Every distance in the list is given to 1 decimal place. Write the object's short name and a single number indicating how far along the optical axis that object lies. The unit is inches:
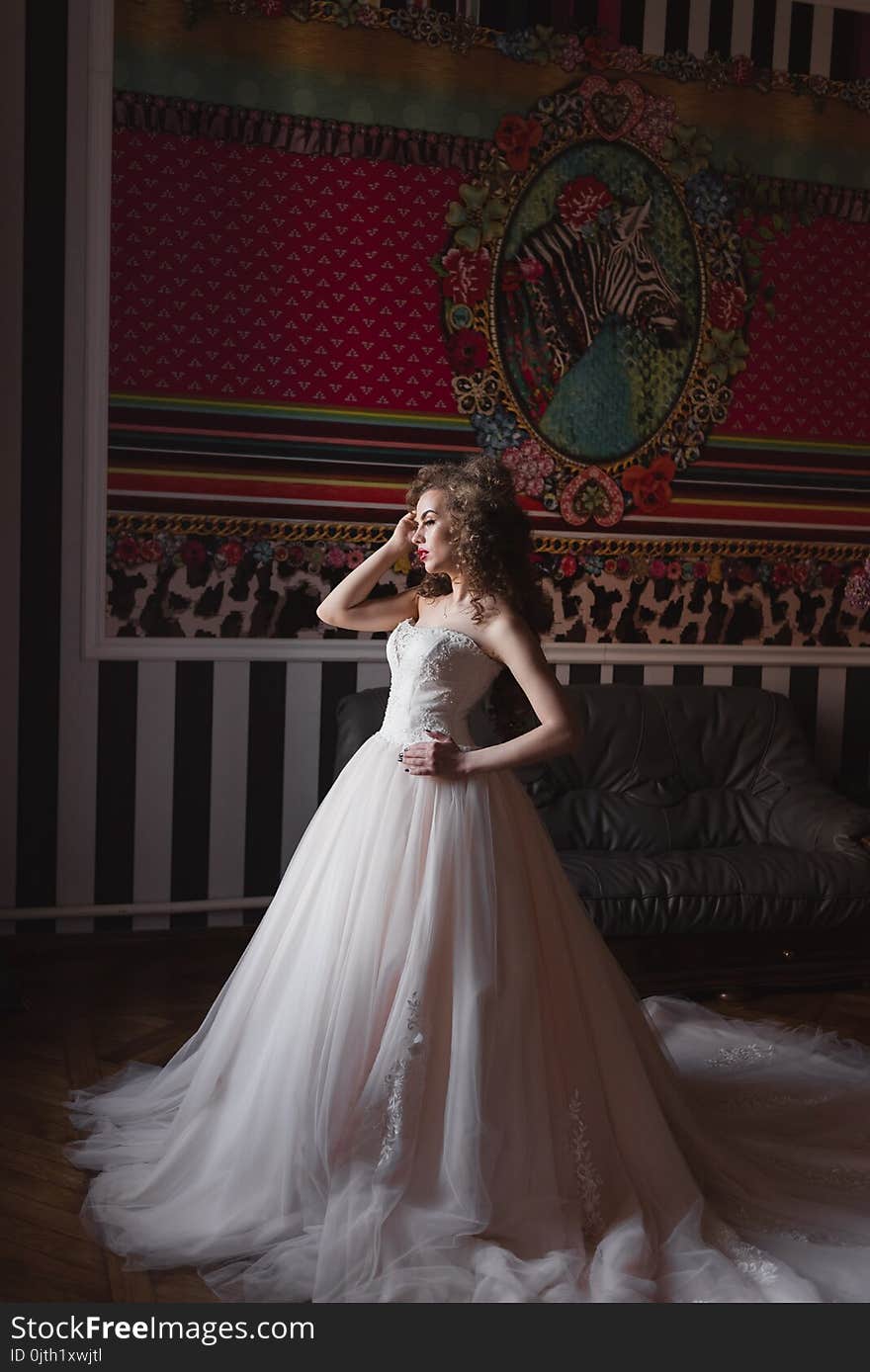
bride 86.7
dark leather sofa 150.6
